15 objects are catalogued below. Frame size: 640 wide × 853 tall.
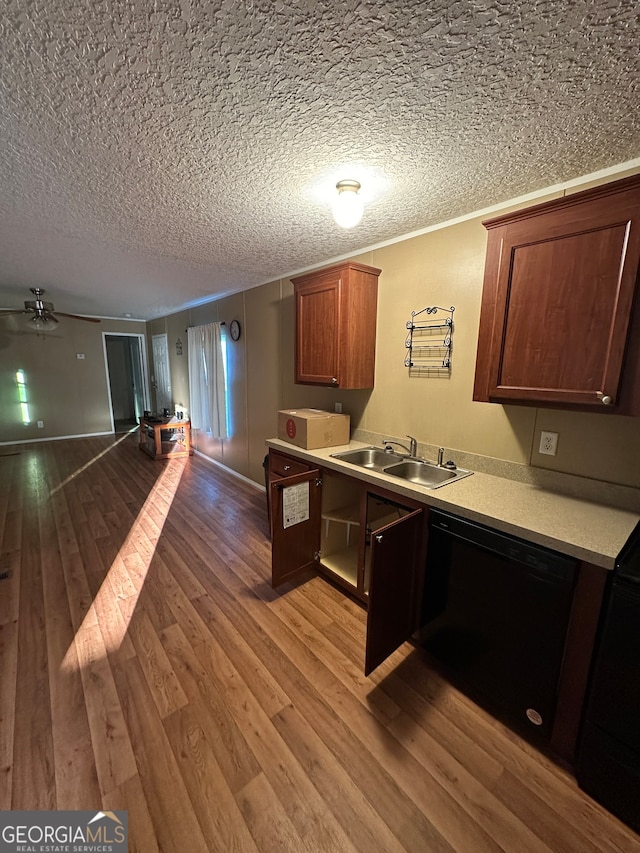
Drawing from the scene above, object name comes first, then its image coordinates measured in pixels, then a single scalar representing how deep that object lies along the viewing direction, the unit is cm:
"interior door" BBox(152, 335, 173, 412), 633
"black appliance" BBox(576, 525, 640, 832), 105
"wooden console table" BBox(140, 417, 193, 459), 523
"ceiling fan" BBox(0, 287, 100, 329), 450
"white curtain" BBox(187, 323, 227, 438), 449
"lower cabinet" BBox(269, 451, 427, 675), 152
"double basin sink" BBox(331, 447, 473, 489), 207
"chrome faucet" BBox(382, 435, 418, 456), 232
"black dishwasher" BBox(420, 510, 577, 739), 126
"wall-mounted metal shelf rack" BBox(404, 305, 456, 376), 213
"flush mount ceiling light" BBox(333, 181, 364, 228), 166
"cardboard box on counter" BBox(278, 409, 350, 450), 241
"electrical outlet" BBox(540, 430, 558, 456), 173
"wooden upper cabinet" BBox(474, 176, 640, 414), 125
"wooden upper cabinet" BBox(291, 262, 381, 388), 235
